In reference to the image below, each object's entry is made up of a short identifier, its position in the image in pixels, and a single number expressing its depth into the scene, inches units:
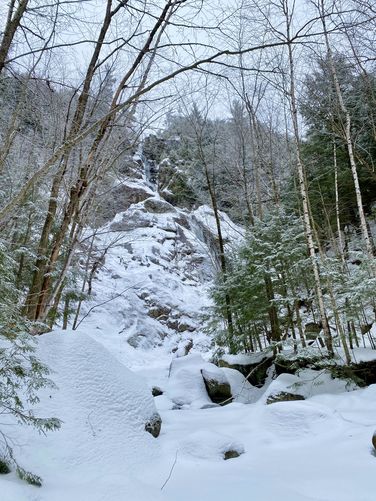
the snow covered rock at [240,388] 319.3
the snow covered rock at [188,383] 306.3
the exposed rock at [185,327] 757.3
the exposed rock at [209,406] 290.6
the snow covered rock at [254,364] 354.6
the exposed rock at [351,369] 261.0
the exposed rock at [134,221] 921.5
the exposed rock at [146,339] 670.2
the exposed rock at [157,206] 1006.4
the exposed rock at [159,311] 760.3
